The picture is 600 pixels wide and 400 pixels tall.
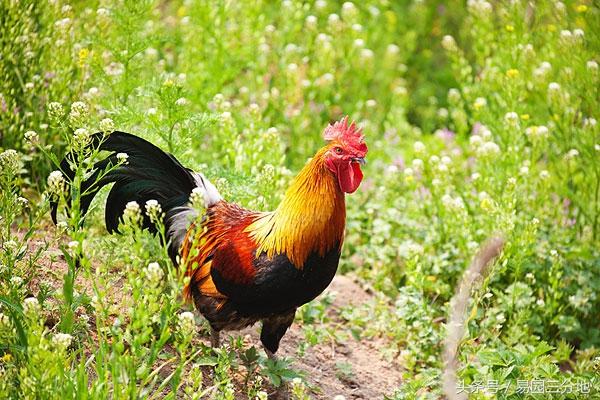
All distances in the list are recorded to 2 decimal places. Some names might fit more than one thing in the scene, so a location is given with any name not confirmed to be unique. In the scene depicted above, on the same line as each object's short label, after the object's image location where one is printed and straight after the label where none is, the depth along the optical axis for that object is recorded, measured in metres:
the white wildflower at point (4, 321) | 6.32
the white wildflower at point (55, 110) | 7.09
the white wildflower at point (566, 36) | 11.27
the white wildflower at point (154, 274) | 5.91
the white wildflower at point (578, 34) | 11.11
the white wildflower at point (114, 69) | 10.50
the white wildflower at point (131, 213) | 6.07
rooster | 7.61
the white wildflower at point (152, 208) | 6.25
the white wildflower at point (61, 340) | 5.96
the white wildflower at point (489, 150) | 10.77
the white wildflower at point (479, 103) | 11.49
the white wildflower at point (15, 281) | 6.91
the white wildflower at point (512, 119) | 10.77
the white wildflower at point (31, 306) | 6.10
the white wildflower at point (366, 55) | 13.95
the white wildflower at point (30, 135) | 7.51
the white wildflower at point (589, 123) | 11.01
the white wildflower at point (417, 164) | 11.23
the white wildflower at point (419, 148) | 11.15
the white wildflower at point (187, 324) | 6.10
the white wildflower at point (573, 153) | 11.25
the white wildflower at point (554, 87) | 11.21
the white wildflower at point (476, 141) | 11.53
